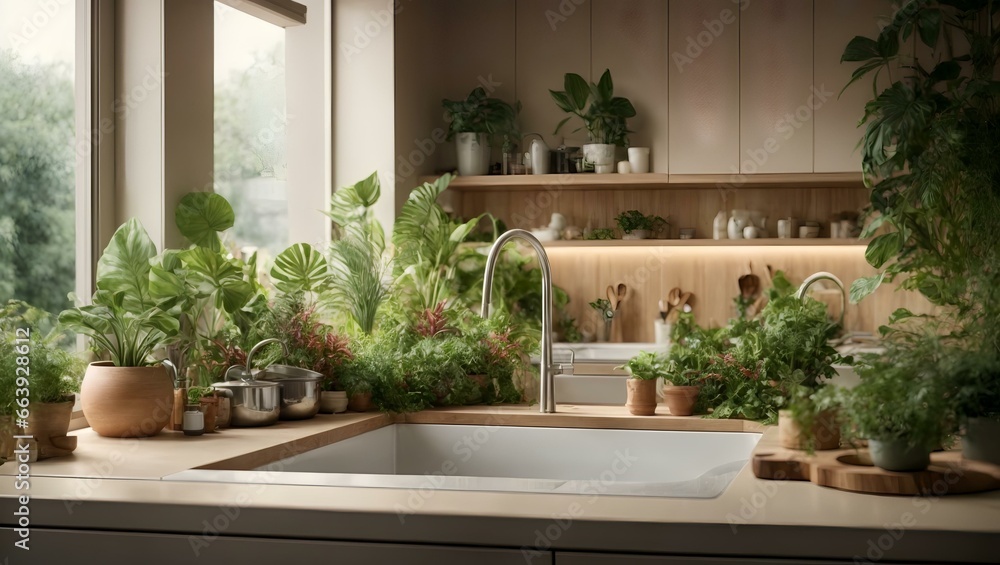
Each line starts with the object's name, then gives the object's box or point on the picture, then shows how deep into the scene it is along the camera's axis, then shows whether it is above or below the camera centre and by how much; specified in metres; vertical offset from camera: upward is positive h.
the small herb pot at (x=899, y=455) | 1.67 -0.30
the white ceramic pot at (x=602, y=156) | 5.35 +0.55
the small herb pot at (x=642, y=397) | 2.69 -0.34
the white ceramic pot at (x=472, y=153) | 5.46 +0.59
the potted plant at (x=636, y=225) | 5.57 +0.21
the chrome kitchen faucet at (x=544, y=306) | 2.62 -0.10
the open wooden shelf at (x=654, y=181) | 5.22 +0.42
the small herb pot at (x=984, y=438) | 1.79 -0.30
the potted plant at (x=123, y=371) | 2.37 -0.23
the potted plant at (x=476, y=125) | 5.45 +0.73
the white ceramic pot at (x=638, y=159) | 5.34 +0.54
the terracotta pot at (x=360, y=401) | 2.83 -0.36
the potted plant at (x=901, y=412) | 1.64 -0.23
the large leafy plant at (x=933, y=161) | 3.87 +0.39
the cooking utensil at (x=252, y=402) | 2.54 -0.32
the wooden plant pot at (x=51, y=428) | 2.11 -0.32
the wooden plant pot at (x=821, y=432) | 1.96 -0.31
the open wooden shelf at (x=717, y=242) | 5.27 +0.12
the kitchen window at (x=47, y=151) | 2.78 +0.32
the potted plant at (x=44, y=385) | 2.08 -0.24
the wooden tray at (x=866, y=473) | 1.67 -0.34
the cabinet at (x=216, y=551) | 1.60 -0.44
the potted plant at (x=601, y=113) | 5.36 +0.77
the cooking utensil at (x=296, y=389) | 2.64 -0.31
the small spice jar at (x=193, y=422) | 2.41 -0.35
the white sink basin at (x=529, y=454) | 2.51 -0.46
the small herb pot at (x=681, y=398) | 2.64 -0.33
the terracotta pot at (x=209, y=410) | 2.44 -0.33
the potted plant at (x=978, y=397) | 1.72 -0.22
